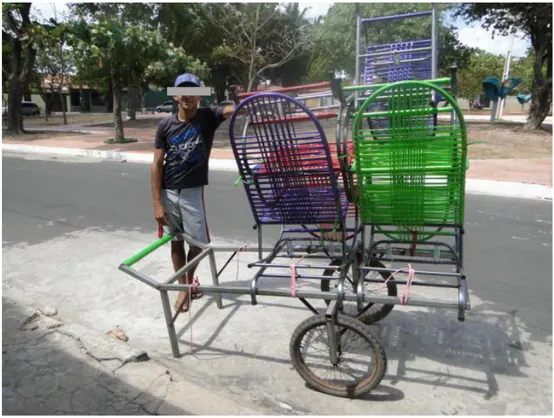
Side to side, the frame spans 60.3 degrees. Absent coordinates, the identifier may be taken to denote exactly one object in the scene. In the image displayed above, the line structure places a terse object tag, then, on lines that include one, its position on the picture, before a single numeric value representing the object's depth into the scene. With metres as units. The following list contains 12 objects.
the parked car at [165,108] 37.88
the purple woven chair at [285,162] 2.43
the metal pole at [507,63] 22.28
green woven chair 2.18
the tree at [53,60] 15.32
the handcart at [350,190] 2.25
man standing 3.18
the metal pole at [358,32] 4.57
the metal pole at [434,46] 4.23
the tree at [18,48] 16.22
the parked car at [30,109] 37.44
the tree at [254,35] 16.94
